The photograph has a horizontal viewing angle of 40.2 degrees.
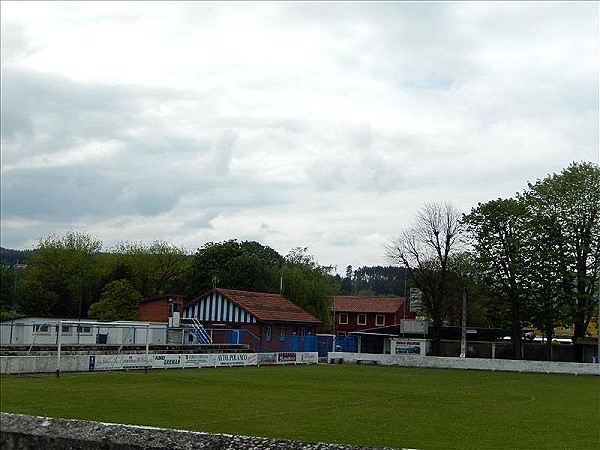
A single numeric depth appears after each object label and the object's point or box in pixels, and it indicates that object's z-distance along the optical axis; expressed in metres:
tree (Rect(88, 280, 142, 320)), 82.94
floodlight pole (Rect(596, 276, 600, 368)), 58.62
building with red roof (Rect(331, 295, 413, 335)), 106.69
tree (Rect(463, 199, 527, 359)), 64.62
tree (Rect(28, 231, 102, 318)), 87.12
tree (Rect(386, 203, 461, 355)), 70.00
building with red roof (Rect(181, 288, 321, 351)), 66.31
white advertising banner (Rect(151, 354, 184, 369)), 44.56
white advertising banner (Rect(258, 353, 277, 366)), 54.31
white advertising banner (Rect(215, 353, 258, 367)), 50.55
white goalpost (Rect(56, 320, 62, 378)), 35.86
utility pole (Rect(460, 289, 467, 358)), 64.88
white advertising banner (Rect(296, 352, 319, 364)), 58.88
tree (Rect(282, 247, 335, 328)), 89.38
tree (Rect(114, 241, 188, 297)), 97.75
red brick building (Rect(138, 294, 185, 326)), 78.38
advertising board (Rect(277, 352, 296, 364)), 56.83
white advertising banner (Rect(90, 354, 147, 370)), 40.88
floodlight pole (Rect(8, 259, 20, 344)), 55.40
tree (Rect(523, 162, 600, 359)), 62.59
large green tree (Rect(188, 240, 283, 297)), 91.06
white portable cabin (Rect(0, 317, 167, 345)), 57.59
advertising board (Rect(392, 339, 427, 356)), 65.44
